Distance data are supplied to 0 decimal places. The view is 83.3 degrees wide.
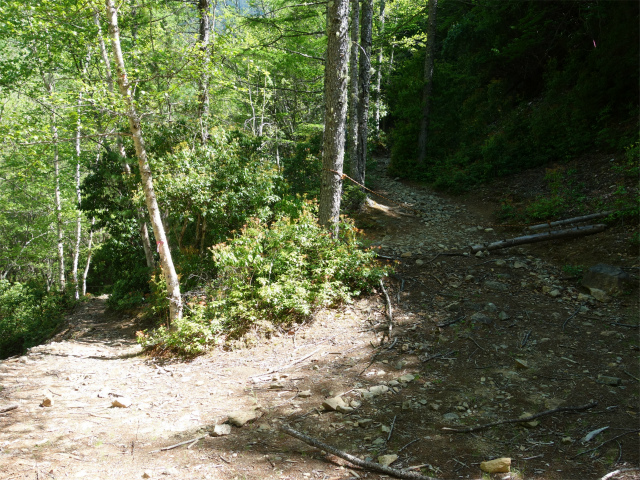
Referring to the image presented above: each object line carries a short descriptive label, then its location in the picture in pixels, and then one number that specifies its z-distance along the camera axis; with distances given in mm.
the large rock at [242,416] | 3553
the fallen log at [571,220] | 7306
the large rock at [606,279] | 5496
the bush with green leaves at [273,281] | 5988
